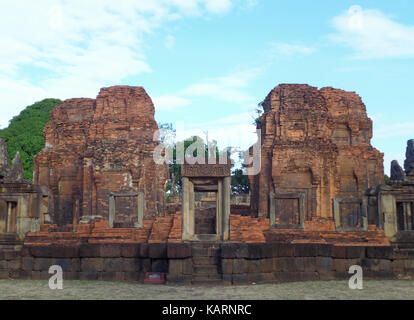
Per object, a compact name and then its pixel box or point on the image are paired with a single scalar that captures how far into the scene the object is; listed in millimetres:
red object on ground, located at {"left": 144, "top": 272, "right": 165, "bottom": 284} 11125
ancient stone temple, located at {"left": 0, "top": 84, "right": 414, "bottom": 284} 11469
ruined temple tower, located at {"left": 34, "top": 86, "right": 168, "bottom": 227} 21375
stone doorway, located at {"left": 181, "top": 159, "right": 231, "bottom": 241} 11695
